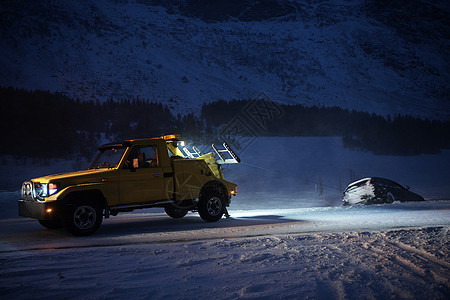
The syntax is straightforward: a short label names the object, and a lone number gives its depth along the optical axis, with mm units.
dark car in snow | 16844
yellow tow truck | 9320
